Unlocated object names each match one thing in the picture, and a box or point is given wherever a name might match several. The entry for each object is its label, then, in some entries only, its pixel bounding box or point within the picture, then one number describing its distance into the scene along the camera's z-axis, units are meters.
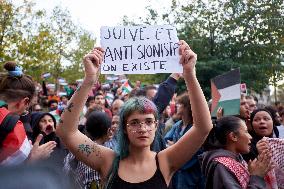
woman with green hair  1.74
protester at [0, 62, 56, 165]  1.67
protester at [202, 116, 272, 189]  2.11
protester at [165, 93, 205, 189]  3.00
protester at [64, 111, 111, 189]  2.43
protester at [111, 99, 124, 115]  4.27
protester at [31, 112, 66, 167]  3.14
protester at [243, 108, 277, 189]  3.09
